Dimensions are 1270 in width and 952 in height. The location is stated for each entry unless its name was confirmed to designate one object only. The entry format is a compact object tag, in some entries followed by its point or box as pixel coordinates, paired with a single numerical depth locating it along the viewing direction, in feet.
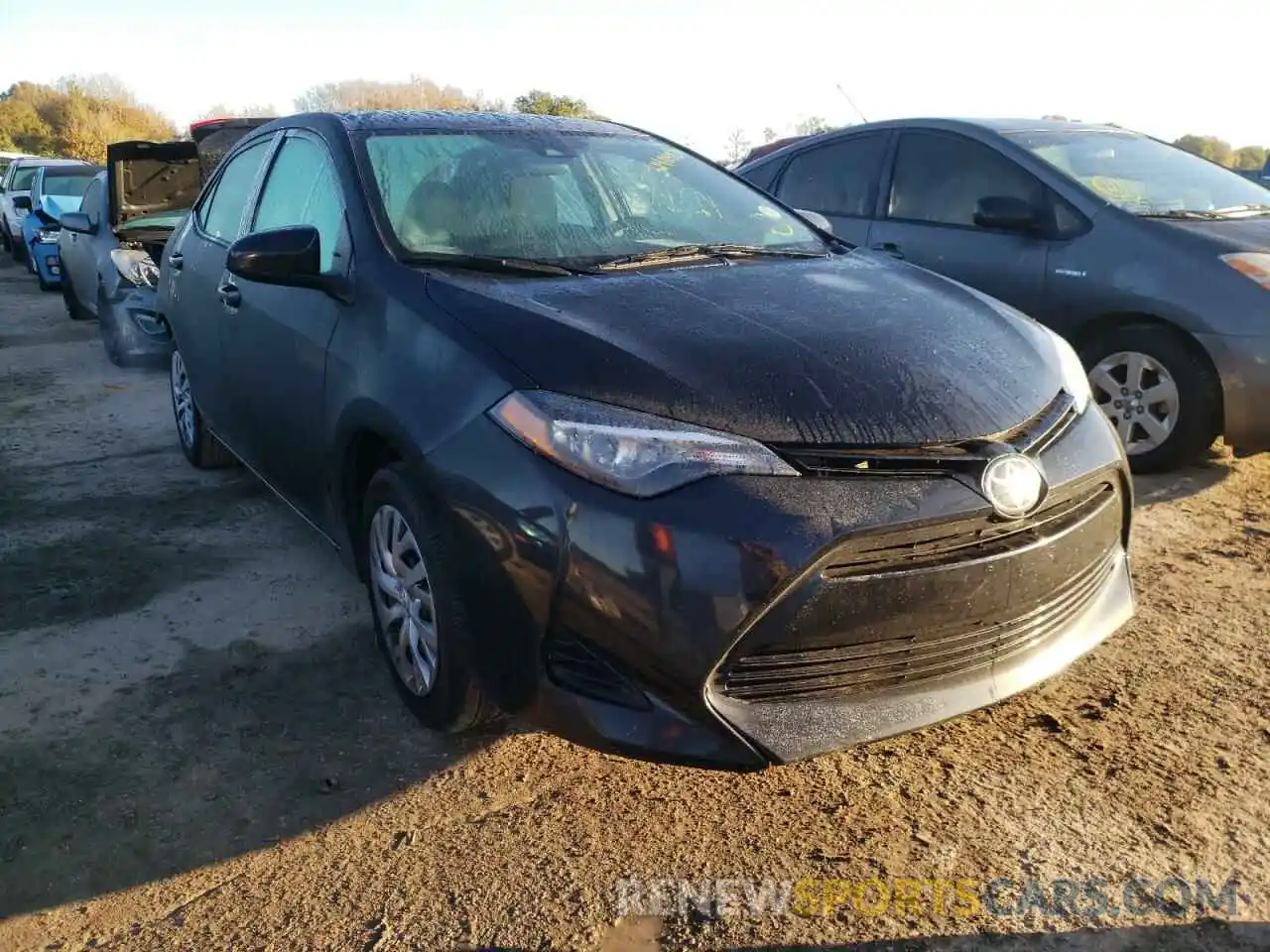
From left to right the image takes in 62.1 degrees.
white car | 55.47
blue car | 43.65
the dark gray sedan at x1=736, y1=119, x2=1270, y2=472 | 14.70
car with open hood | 23.18
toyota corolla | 6.91
